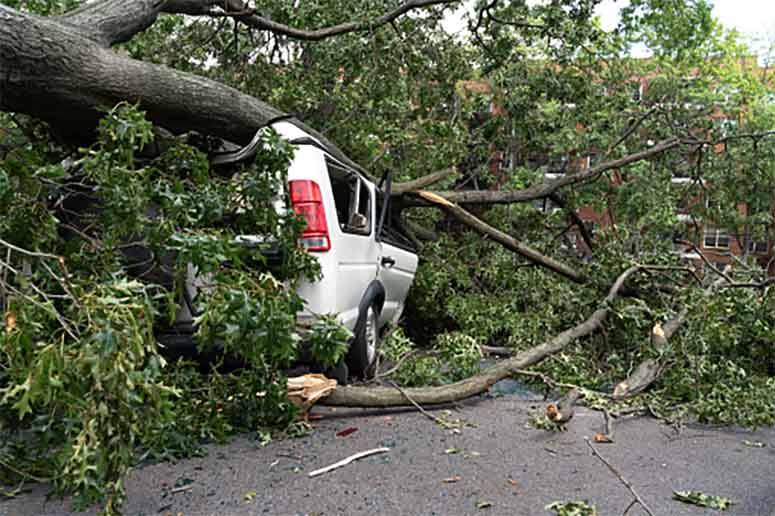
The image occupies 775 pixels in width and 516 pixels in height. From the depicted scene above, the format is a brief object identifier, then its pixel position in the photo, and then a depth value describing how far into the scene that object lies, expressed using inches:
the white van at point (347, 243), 172.2
